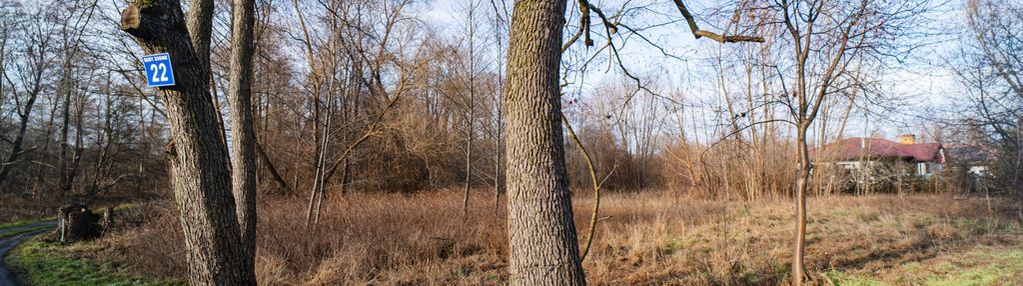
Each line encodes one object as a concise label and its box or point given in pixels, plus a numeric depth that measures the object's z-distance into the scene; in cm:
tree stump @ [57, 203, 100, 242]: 1170
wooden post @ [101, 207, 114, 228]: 1241
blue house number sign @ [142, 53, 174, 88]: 371
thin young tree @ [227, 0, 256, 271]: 621
